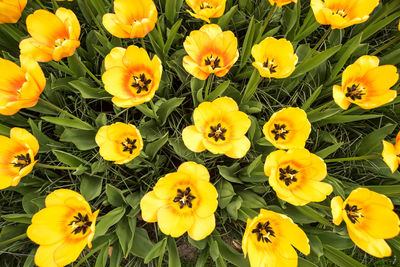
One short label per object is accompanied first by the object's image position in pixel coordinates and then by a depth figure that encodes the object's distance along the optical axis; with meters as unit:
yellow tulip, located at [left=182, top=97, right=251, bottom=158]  0.51
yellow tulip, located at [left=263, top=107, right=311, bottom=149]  0.51
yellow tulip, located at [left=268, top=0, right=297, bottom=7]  0.51
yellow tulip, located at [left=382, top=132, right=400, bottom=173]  0.49
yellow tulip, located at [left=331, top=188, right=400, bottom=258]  0.48
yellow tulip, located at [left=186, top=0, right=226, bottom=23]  0.52
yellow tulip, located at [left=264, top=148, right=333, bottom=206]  0.48
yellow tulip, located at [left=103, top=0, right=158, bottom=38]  0.51
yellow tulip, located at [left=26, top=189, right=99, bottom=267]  0.47
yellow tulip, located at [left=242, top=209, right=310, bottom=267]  0.48
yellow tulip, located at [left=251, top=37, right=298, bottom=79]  0.53
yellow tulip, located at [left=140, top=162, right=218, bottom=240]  0.49
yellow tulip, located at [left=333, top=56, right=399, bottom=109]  0.52
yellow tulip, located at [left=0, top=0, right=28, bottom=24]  0.51
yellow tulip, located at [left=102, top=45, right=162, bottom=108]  0.51
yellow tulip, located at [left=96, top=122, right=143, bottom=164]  0.52
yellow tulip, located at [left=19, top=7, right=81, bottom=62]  0.50
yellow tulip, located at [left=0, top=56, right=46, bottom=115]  0.48
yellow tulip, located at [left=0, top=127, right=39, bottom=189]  0.50
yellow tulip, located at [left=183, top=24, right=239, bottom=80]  0.53
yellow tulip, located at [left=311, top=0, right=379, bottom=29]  0.52
